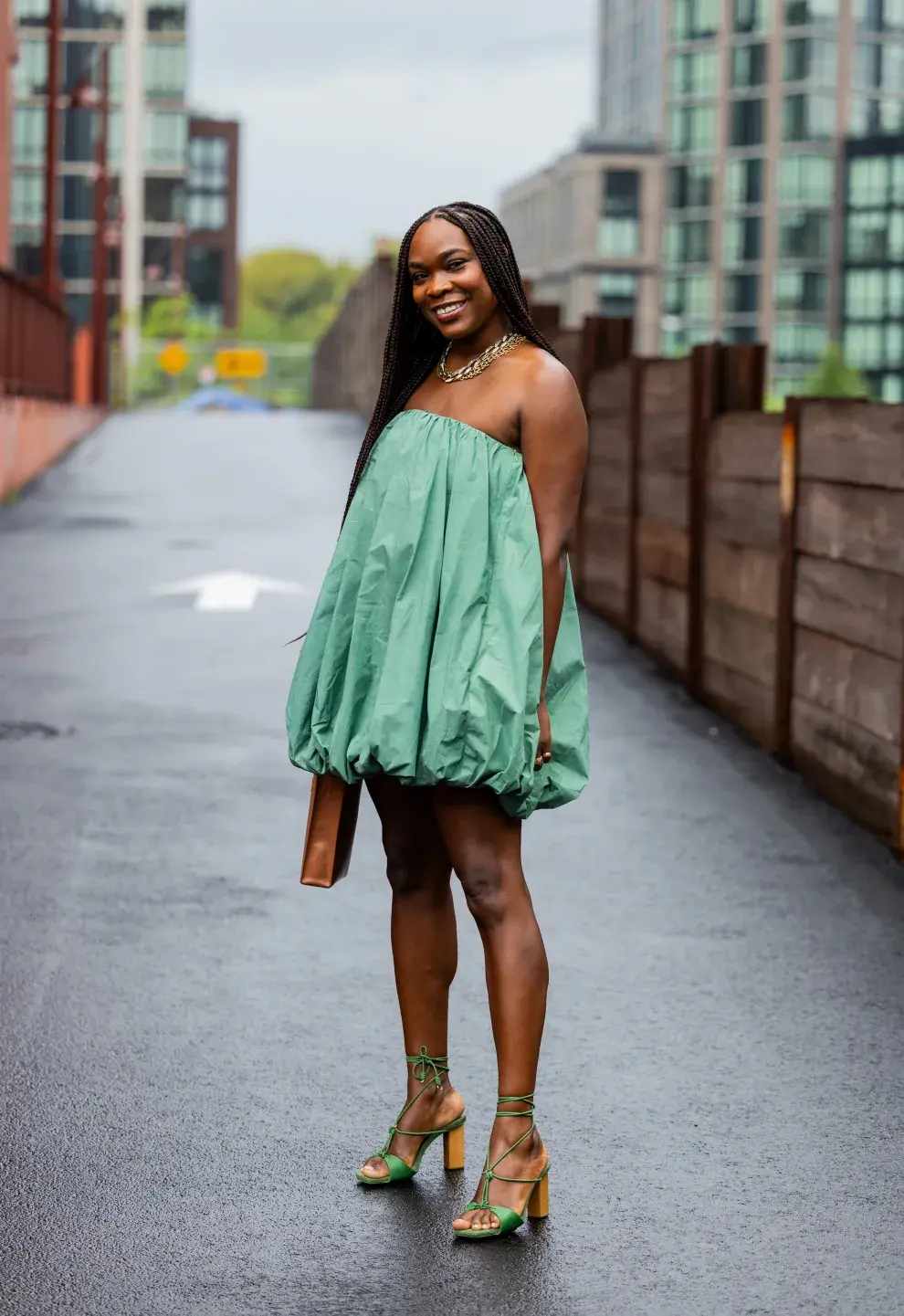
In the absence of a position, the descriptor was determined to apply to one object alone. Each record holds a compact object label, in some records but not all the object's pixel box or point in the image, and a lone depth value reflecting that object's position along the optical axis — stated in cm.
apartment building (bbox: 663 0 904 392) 13388
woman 442
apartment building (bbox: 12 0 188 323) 12056
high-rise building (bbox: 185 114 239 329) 14450
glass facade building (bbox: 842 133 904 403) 13125
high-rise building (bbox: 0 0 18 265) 5172
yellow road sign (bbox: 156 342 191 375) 10131
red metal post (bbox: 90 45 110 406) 6375
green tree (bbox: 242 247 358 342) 18730
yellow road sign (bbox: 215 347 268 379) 10325
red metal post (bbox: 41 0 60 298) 4309
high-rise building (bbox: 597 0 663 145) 14250
